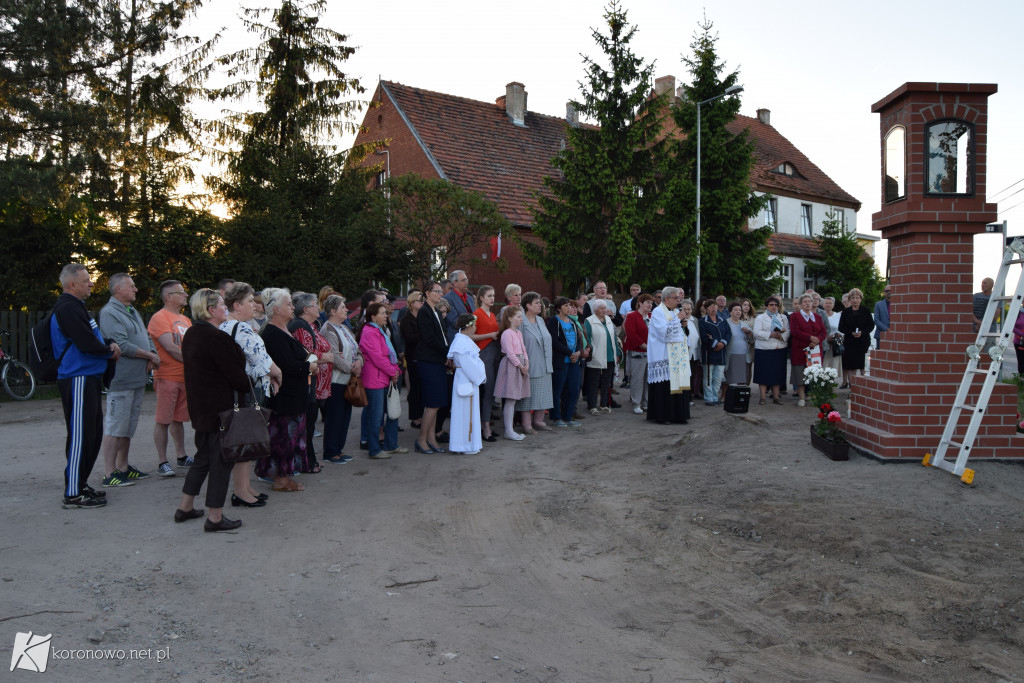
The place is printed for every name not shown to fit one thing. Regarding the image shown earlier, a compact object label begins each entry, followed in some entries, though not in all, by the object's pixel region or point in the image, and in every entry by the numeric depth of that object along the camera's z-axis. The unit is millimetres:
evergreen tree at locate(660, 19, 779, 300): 26797
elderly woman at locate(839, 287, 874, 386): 13898
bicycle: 14711
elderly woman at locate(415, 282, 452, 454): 8875
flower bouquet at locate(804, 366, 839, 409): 7895
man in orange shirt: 7516
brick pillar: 6625
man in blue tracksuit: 6215
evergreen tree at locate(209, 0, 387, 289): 18078
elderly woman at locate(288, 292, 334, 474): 7387
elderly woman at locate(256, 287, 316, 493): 6742
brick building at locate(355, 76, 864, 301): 25875
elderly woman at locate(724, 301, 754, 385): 13000
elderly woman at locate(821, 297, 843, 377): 14095
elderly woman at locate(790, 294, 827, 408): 12742
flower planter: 7043
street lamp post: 24234
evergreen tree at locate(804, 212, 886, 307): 34969
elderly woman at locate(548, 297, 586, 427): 10797
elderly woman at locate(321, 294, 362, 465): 8000
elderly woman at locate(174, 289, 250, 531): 5625
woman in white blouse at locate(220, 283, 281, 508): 6172
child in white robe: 8859
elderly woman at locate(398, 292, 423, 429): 9266
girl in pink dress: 9672
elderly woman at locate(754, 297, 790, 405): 12711
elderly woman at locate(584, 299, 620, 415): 11594
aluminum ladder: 6078
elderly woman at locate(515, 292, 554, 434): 10180
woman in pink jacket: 8367
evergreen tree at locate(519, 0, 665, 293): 21469
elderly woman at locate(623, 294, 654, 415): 12148
